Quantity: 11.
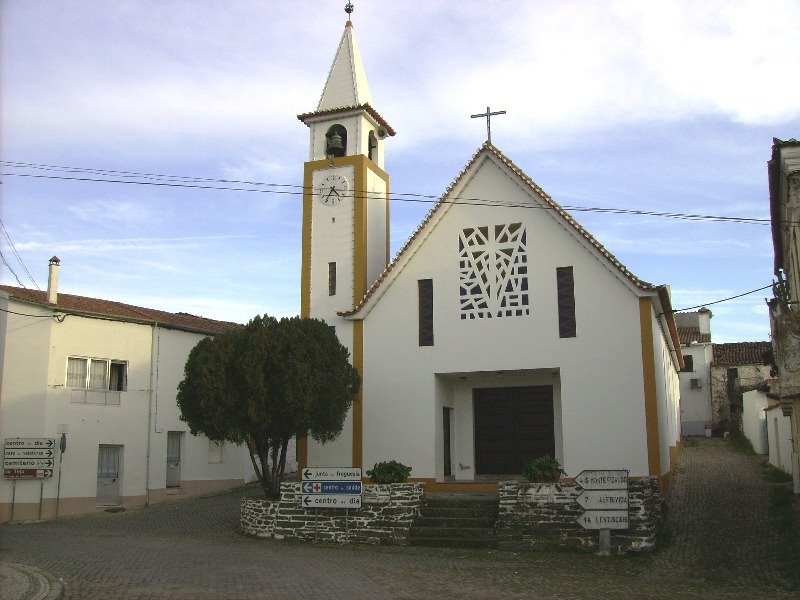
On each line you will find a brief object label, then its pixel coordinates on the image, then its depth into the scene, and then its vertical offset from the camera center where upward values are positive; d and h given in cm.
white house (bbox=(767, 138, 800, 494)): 1459 +342
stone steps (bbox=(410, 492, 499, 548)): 1691 -235
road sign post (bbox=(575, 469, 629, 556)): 1561 -174
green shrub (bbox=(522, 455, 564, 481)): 1709 -120
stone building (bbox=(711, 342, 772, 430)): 4806 +214
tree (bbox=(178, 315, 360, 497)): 1872 +64
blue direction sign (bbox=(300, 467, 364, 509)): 1766 -162
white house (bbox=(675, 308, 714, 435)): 4975 +167
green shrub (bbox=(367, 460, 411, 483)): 1825 -133
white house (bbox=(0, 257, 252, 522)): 2317 +25
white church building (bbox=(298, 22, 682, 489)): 1969 +204
